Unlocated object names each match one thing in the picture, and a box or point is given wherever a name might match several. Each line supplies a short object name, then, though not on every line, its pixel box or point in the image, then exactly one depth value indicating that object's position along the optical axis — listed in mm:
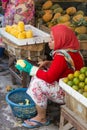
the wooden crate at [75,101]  2908
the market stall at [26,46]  4070
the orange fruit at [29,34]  4193
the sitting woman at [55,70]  3357
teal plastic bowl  3609
